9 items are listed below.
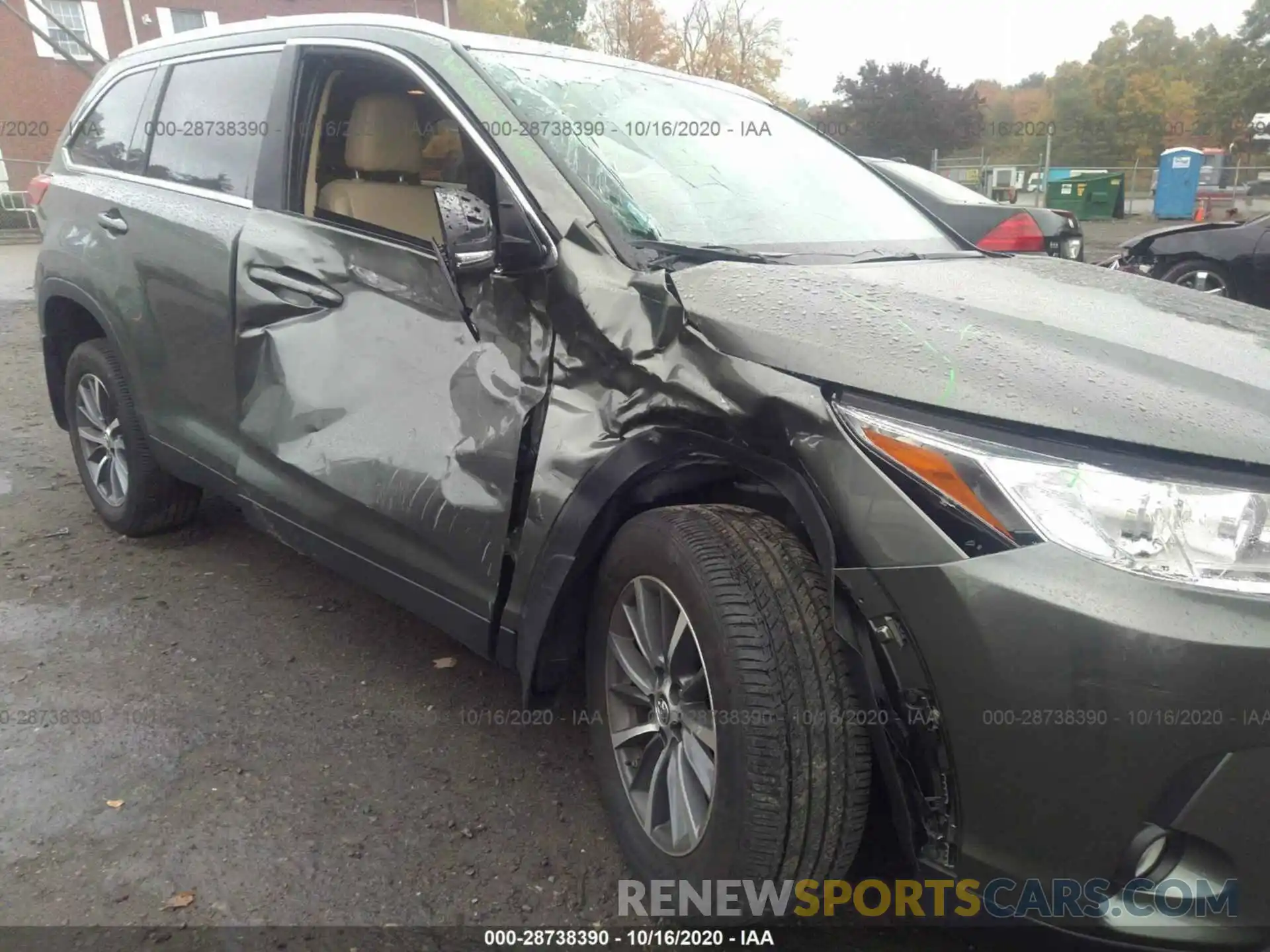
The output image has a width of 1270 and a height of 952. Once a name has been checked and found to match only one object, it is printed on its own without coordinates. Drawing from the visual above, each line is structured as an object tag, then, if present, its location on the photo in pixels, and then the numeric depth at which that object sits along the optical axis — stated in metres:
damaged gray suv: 1.43
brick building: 28.27
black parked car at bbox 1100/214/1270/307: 8.35
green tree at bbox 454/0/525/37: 40.88
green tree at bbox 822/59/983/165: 33.19
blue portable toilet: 24.55
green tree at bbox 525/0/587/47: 39.06
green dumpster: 25.05
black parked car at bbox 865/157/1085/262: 6.84
